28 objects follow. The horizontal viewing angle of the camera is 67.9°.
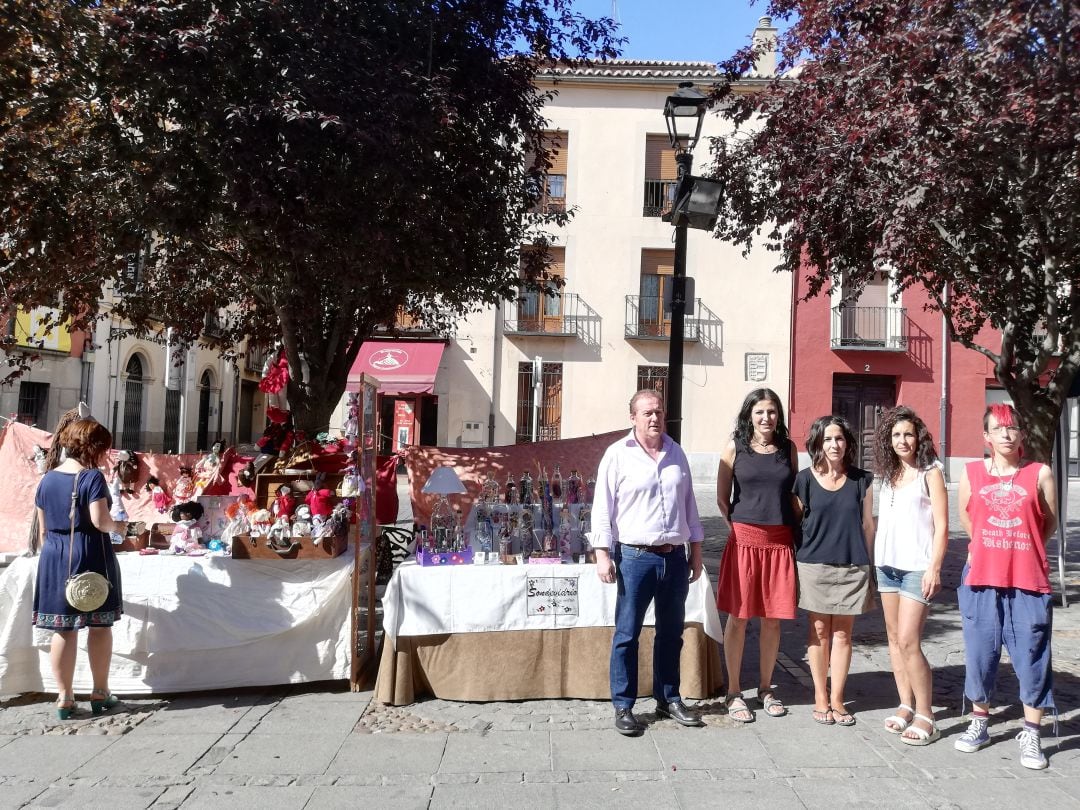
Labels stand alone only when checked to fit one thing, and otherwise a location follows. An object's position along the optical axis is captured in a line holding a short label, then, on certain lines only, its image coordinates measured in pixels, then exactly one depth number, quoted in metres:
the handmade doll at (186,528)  4.67
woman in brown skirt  3.99
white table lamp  4.69
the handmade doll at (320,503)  4.63
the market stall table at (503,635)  4.32
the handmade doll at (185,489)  5.04
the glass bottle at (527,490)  4.96
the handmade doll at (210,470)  5.07
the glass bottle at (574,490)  5.09
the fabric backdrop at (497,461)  5.54
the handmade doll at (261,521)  4.54
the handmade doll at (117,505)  4.64
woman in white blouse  3.81
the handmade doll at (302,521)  4.54
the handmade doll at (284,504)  4.61
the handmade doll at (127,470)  5.12
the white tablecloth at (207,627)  4.40
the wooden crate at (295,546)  4.45
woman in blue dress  4.05
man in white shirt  3.96
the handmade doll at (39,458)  4.40
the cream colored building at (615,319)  20.08
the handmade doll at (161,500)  5.15
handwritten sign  4.37
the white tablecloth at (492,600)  4.32
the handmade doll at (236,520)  4.66
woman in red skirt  4.09
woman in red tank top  3.66
